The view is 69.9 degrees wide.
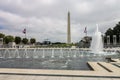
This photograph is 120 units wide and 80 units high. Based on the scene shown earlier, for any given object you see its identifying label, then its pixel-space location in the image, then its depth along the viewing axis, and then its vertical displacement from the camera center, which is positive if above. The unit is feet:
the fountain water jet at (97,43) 53.52 -0.87
